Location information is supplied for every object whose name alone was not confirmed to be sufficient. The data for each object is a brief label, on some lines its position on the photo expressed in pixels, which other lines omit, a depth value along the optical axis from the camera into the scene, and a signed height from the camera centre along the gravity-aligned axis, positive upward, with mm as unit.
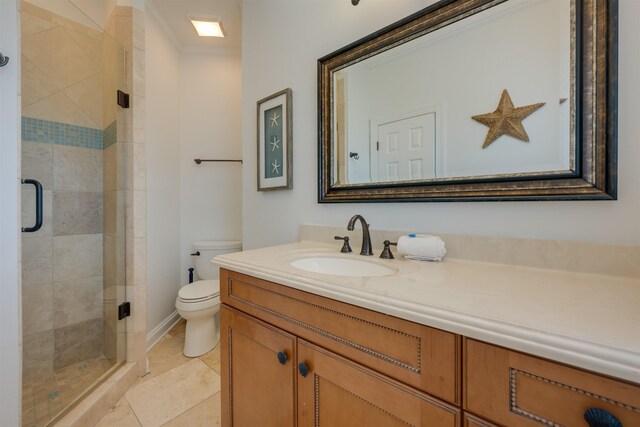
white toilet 1762 -711
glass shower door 1331 +55
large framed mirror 710 +375
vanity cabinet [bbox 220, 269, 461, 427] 517 -391
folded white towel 901 -129
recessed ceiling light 2121 +1594
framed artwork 1504 +429
